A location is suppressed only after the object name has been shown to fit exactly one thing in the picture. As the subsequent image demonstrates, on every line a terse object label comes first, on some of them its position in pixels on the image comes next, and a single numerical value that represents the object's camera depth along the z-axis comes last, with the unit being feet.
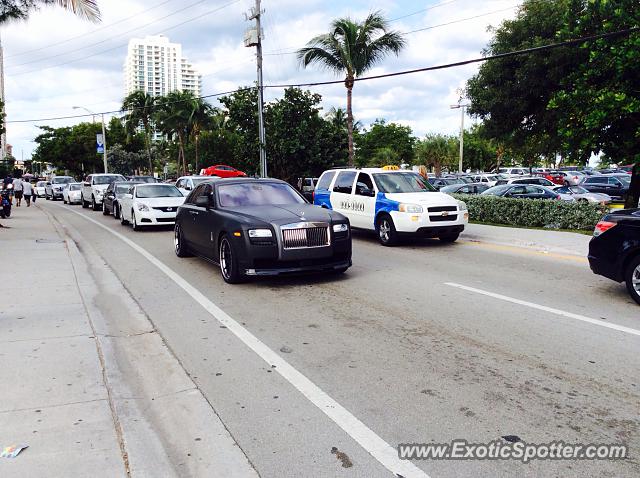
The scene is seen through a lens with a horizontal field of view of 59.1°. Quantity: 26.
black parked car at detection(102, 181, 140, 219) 72.54
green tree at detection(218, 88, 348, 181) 110.83
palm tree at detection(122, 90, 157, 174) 196.24
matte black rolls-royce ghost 27.09
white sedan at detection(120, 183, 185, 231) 55.47
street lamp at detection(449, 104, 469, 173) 175.48
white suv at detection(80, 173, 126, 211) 90.84
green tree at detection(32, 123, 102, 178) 261.24
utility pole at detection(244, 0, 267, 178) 97.14
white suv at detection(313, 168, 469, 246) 42.06
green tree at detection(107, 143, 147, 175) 257.14
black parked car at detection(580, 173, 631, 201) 100.89
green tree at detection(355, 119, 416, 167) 258.98
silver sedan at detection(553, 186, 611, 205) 85.38
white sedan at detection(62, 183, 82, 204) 113.06
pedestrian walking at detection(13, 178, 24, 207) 93.34
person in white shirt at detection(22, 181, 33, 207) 93.76
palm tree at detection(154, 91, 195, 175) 178.22
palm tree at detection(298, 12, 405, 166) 90.74
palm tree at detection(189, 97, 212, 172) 178.29
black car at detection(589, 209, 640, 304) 23.71
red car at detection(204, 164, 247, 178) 139.23
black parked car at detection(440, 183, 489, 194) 82.43
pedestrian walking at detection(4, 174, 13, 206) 70.67
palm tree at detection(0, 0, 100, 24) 50.37
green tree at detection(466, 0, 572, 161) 57.82
